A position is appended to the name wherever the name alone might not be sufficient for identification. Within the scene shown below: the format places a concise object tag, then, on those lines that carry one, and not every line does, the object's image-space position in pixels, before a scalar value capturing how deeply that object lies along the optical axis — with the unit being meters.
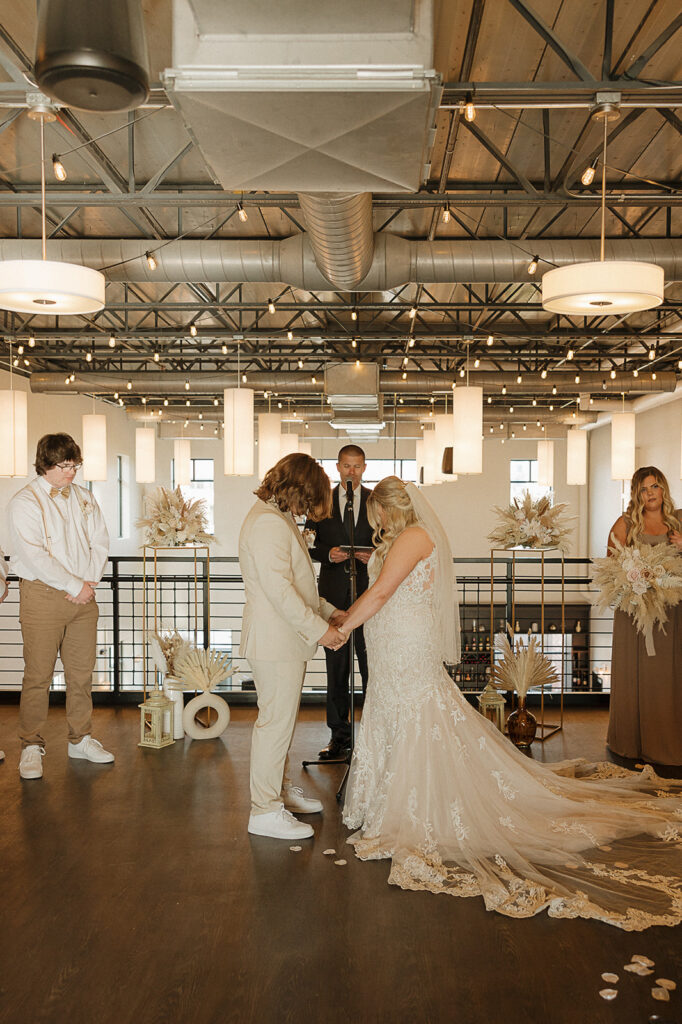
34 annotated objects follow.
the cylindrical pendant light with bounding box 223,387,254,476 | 9.95
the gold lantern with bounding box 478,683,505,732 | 5.78
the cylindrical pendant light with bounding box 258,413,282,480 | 12.80
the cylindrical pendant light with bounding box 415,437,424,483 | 18.74
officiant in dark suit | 5.41
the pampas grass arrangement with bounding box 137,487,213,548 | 6.22
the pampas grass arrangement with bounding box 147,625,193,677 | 6.16
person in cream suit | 3.95
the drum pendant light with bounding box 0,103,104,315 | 3.72
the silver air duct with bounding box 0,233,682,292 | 7.46
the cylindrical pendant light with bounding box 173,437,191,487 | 17.12
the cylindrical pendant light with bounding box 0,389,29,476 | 9.32
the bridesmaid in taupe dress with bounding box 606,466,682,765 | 5.32
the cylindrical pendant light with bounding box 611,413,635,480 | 12.05
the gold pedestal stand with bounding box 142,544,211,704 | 6.14
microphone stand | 4.34
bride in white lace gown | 3.46
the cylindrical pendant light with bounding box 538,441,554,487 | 16.80
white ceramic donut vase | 5.93
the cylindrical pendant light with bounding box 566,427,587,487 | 15.18
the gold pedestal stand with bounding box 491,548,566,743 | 5.83
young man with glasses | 4.99
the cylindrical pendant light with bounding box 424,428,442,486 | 16.41
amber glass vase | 5.73
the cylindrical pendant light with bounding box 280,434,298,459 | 15.35
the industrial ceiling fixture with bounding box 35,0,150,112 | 2.67
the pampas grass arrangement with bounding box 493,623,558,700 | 5.73
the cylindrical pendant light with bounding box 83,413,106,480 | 12.33
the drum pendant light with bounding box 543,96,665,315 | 3.73
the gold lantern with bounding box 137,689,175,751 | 5.73
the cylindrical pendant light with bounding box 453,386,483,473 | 9.58
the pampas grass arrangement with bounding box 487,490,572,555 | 5.96
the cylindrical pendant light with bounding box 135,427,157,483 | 14.94
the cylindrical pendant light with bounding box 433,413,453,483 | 13.49
